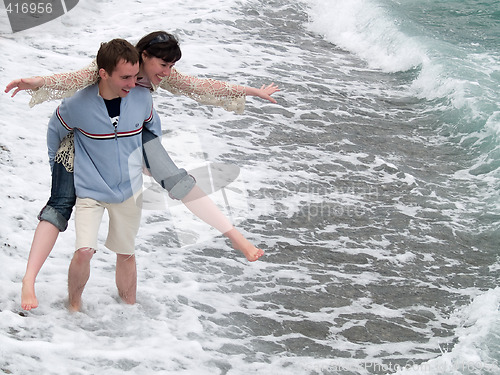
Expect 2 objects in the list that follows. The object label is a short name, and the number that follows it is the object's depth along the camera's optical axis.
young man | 7.27
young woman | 7.27
